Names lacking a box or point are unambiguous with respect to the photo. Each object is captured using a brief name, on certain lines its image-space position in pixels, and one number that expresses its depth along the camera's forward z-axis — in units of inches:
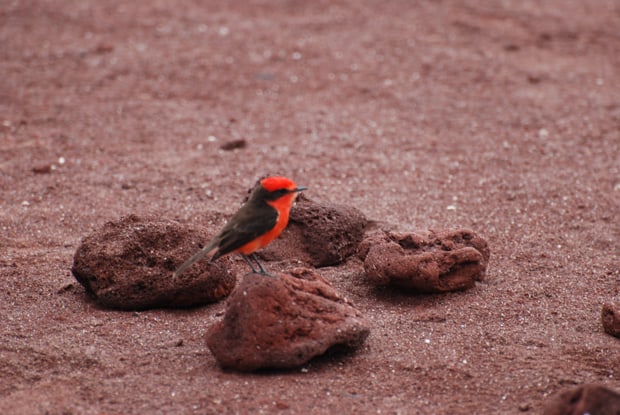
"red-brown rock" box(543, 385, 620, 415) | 301.4
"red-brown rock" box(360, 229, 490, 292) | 466.0
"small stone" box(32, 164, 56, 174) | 663.8
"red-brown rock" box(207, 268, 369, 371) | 381.7
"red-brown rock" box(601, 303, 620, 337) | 422.0
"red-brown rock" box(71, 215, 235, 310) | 450.3
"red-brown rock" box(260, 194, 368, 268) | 508.7
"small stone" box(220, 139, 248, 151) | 713.0
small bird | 398.0
